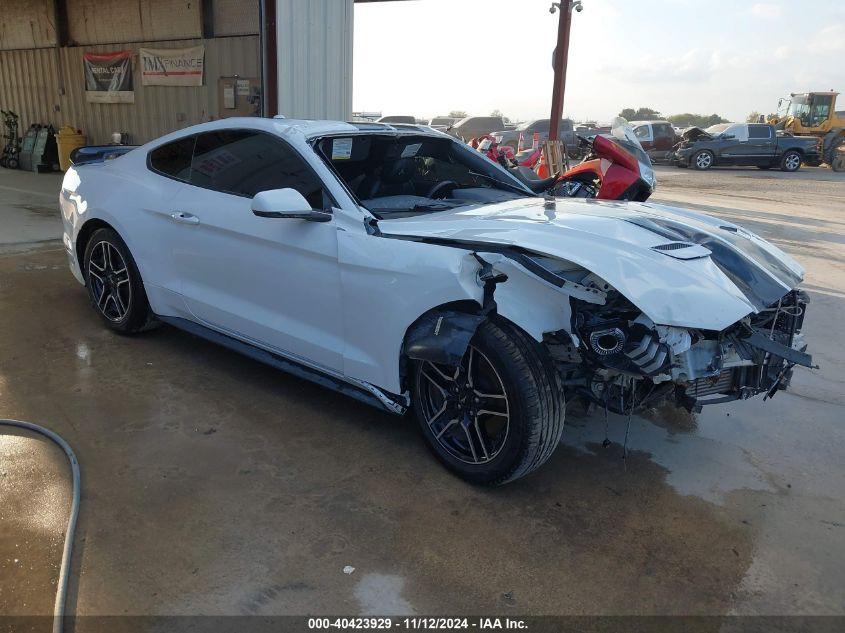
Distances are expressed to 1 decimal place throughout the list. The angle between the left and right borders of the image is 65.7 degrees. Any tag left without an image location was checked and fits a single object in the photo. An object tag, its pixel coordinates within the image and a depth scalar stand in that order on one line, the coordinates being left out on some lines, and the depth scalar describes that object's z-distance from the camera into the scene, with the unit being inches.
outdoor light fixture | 462.6
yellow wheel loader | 1058.7
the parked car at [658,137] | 1032.8
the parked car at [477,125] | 1206.9
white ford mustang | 104.0
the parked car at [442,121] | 1374.0
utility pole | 463.5
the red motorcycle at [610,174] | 208.2
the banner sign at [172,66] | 483.5
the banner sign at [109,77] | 533.0
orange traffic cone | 386.6
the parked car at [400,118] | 1099.8
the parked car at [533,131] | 984.9
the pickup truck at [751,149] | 909.2
